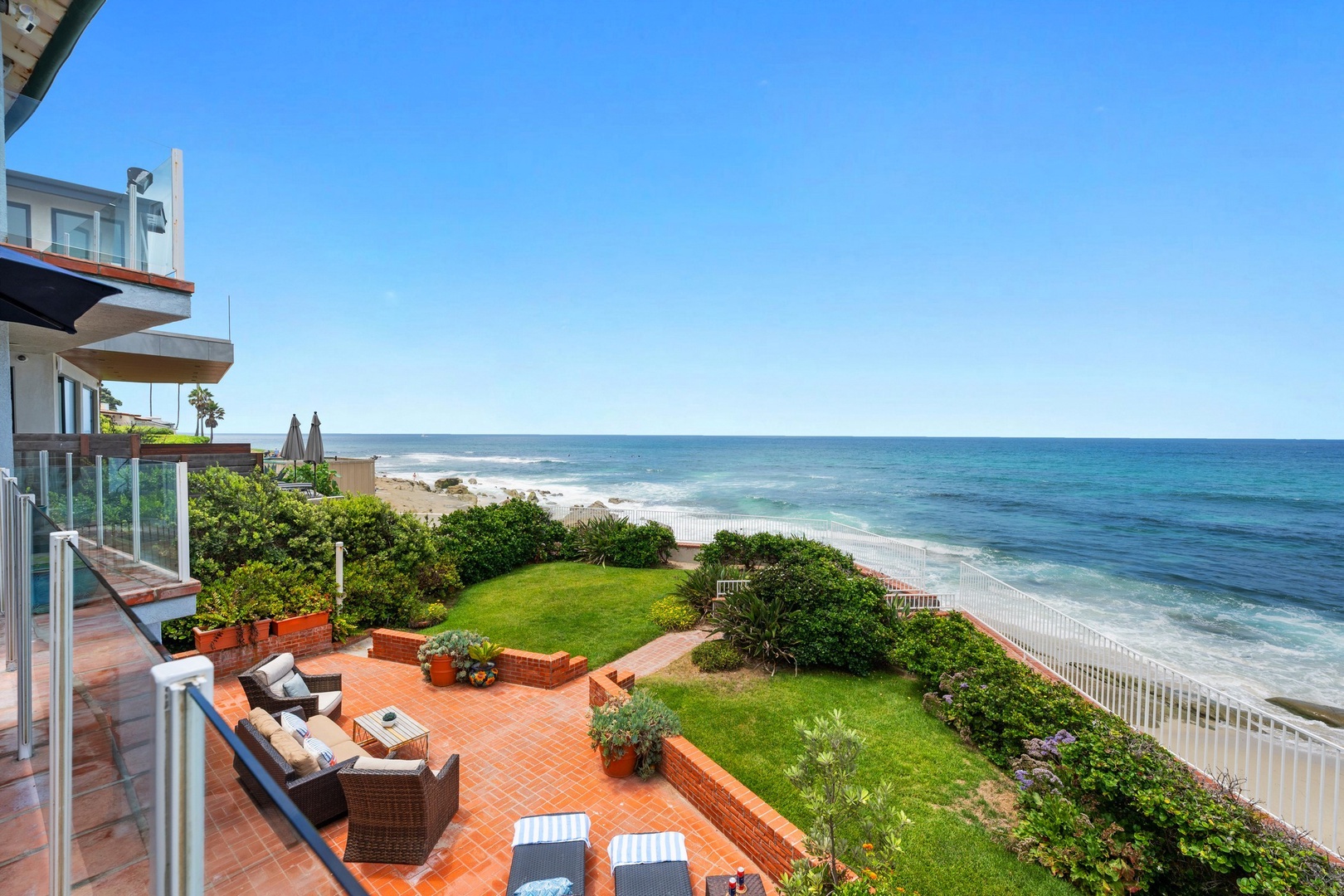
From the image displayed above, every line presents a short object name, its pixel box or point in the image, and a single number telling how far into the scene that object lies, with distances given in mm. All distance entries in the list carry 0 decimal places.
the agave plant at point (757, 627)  10086
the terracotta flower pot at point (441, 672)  8719
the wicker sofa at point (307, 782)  5020
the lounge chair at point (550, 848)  4820
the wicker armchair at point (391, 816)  5012
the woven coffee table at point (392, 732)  6371
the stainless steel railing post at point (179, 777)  995
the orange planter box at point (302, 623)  9328
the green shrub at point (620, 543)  16672
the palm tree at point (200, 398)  50750
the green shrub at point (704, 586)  12711
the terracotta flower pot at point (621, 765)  6566
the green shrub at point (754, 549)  14367
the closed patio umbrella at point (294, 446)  18078
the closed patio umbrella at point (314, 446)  17641
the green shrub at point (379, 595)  11000
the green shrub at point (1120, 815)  4641
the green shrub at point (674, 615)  11852
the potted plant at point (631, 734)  6484
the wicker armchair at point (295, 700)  6719
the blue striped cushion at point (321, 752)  5848
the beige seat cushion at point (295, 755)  5461
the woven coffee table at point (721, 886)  4695
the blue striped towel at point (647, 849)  4973
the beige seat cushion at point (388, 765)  5148
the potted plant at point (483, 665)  8742
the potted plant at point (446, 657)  8734
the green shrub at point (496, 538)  14648
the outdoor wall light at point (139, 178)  7586
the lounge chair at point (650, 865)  4715
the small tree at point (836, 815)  4512
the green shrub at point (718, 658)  9836
